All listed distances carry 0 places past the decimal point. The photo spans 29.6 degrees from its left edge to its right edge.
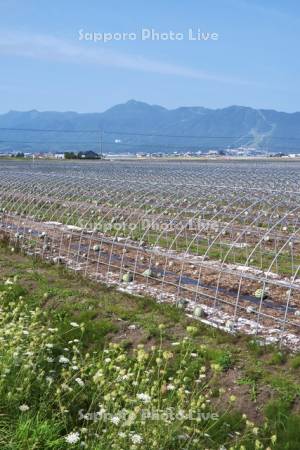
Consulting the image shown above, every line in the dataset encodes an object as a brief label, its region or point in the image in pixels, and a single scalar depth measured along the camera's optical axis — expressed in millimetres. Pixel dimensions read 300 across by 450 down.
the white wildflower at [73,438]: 4643
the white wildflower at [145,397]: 4977
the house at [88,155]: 112788
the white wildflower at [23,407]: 5077
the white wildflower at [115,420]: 4730
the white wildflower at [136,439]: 4613
